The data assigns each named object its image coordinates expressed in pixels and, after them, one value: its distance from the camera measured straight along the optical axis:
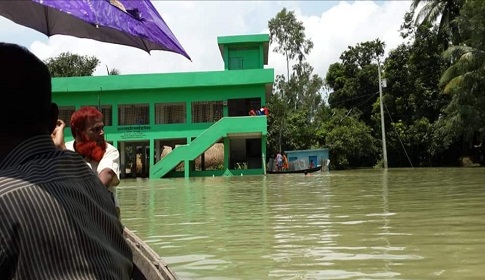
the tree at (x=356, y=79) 33.06
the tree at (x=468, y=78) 20.98
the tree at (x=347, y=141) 28.50
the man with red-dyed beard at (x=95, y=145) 2.79
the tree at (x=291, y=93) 28.94
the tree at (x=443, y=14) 26.25
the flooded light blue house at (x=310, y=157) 24.97
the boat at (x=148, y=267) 2.39
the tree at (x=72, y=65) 34.06
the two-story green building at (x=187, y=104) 21.98
